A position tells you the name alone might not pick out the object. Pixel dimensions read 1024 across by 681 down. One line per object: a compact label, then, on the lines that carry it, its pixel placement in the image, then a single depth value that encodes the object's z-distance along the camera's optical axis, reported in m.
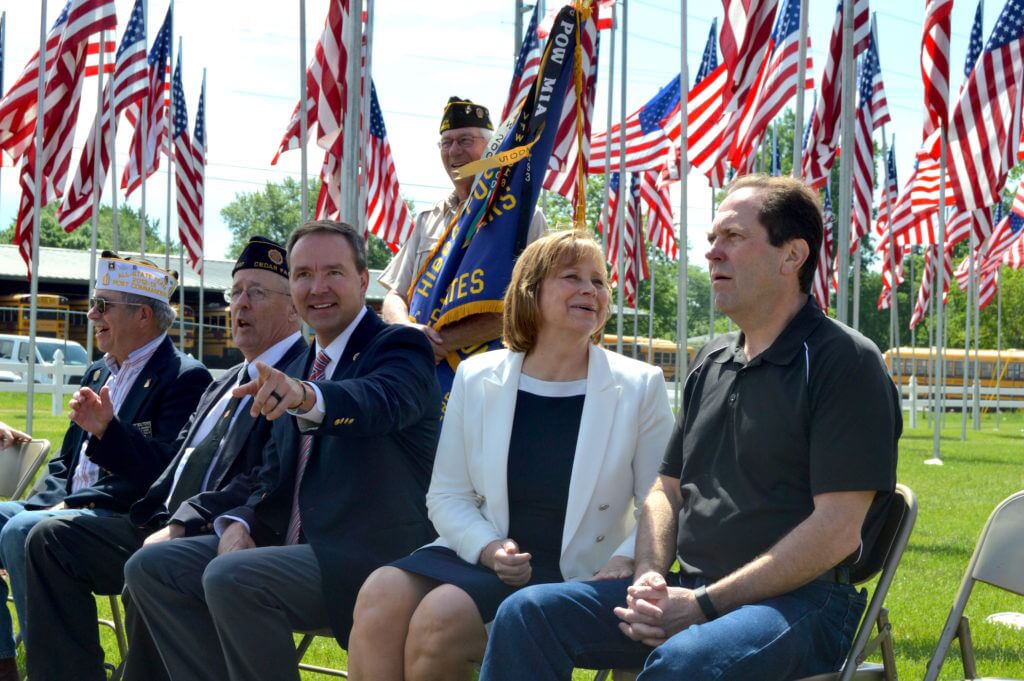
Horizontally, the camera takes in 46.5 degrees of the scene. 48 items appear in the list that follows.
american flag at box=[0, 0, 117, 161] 12.53
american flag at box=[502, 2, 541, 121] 7.89
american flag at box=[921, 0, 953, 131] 10.77
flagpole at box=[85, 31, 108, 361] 13.35
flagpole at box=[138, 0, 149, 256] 16.75
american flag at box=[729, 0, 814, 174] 9.91
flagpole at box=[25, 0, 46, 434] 12.10
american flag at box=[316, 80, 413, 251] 16.20
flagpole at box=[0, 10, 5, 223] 16.50
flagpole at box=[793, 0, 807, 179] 7.80
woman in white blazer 3.48
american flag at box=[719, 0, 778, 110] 8.95
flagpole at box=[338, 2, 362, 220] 7.21
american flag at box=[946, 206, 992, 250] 18.06
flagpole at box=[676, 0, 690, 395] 9.16
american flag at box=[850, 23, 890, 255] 15.52
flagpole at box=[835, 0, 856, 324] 7.31
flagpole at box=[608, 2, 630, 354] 12.45
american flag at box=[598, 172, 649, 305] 20.84
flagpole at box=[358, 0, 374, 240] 7.81
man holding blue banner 5.69
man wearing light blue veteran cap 4.83
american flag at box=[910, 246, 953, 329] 26.50
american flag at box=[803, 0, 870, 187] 10.24
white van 34.47
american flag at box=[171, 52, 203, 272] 18.58
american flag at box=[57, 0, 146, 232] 14.64
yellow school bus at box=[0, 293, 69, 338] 39.84
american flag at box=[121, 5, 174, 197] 17.09
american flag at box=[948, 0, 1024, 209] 11.86
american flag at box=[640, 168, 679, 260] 20.05
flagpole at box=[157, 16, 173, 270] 17.28
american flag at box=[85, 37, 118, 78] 14.15
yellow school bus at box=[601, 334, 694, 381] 54.09
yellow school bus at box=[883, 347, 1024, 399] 54.06
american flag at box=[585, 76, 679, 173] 14.80
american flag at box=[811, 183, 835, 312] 21.12
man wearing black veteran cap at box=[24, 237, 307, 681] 4.55
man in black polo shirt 3.00
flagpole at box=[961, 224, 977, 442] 21.63
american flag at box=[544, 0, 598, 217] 6.68
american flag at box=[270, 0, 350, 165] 9.50
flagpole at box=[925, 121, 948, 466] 14.55
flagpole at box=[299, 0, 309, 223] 8.16
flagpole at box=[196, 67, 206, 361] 18.80
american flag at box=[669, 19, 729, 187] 11.45
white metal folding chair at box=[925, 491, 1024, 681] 3.37
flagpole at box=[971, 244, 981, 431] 26.81
